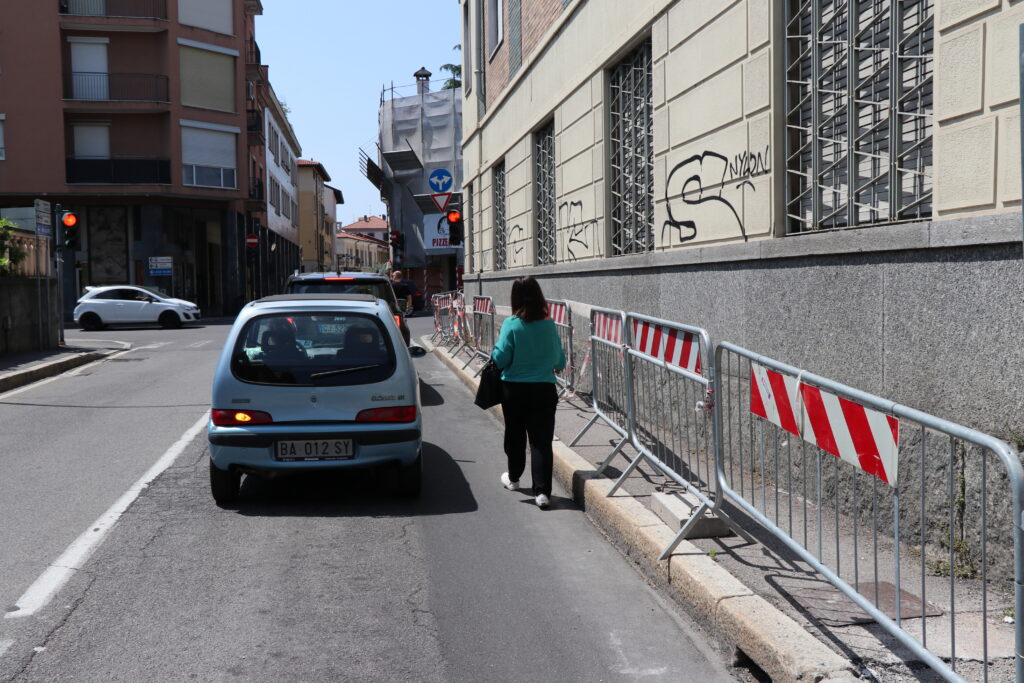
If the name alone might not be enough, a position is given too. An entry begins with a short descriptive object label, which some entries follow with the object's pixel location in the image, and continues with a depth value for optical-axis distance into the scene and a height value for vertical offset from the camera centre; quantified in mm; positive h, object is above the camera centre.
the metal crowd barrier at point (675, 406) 5234 -668
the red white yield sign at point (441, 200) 20203 +1984
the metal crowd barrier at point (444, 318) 20475 -460
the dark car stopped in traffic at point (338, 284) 11117 +162
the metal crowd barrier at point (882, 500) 3338 -938
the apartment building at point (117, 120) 38156 +7129
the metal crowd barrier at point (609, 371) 7062 -584
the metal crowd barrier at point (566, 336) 10047 -427
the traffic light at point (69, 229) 22156 +1636
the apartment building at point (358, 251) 129125 +7015
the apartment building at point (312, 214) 89562 +7935
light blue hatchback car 6719 -679
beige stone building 4840 +793
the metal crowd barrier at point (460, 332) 17922 -665
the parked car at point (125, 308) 32438 -262
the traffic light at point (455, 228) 20328 +1451
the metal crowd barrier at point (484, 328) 15625 -519
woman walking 6988 -512
